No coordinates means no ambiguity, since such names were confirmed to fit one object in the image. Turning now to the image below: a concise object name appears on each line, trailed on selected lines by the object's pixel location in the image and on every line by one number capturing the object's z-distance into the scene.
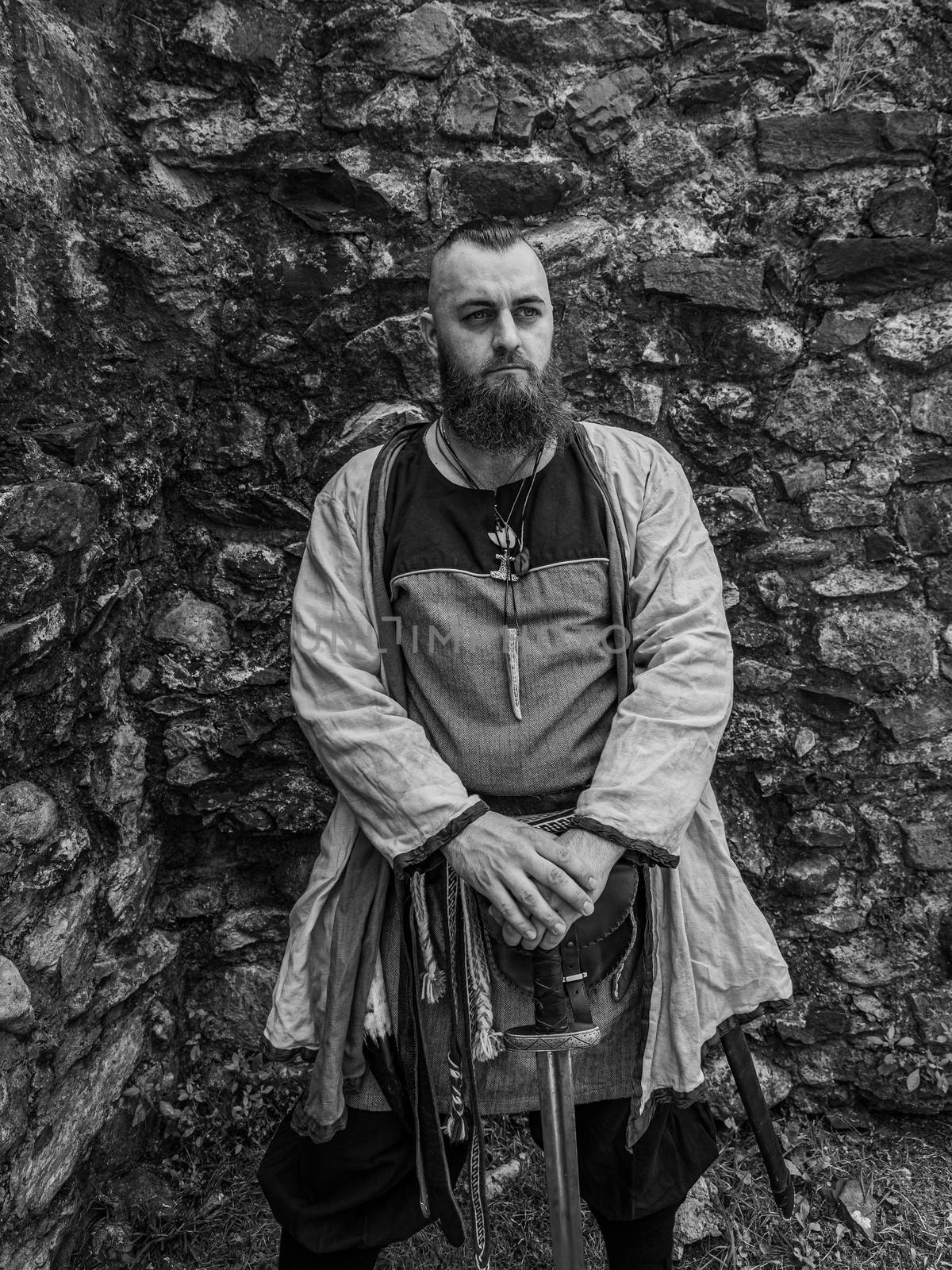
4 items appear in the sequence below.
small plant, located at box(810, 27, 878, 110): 2.30
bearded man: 1.72
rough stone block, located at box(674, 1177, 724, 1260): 2.29
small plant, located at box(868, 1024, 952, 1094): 2.44
